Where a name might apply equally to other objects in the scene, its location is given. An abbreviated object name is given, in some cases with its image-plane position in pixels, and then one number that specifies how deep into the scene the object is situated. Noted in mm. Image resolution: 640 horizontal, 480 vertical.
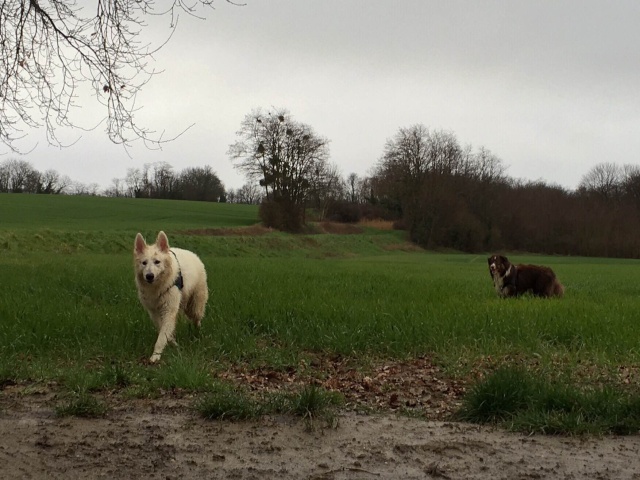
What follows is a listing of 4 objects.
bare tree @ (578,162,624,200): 88000
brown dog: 13867
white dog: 8266
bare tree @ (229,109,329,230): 62750
